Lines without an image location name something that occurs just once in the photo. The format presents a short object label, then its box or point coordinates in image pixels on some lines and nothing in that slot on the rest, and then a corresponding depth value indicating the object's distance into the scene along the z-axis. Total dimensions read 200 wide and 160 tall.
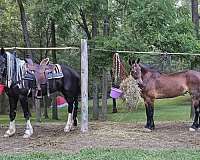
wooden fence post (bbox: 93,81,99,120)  19.71
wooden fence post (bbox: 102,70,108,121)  19.21
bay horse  8.91
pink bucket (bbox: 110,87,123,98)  9.03
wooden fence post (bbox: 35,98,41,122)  17.95
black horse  8.12
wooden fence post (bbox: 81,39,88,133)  8.48
